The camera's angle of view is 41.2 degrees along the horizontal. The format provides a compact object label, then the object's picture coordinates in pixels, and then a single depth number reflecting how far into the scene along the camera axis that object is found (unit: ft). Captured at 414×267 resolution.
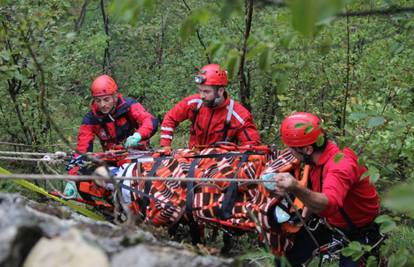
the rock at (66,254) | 5.42
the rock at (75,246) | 5.49
